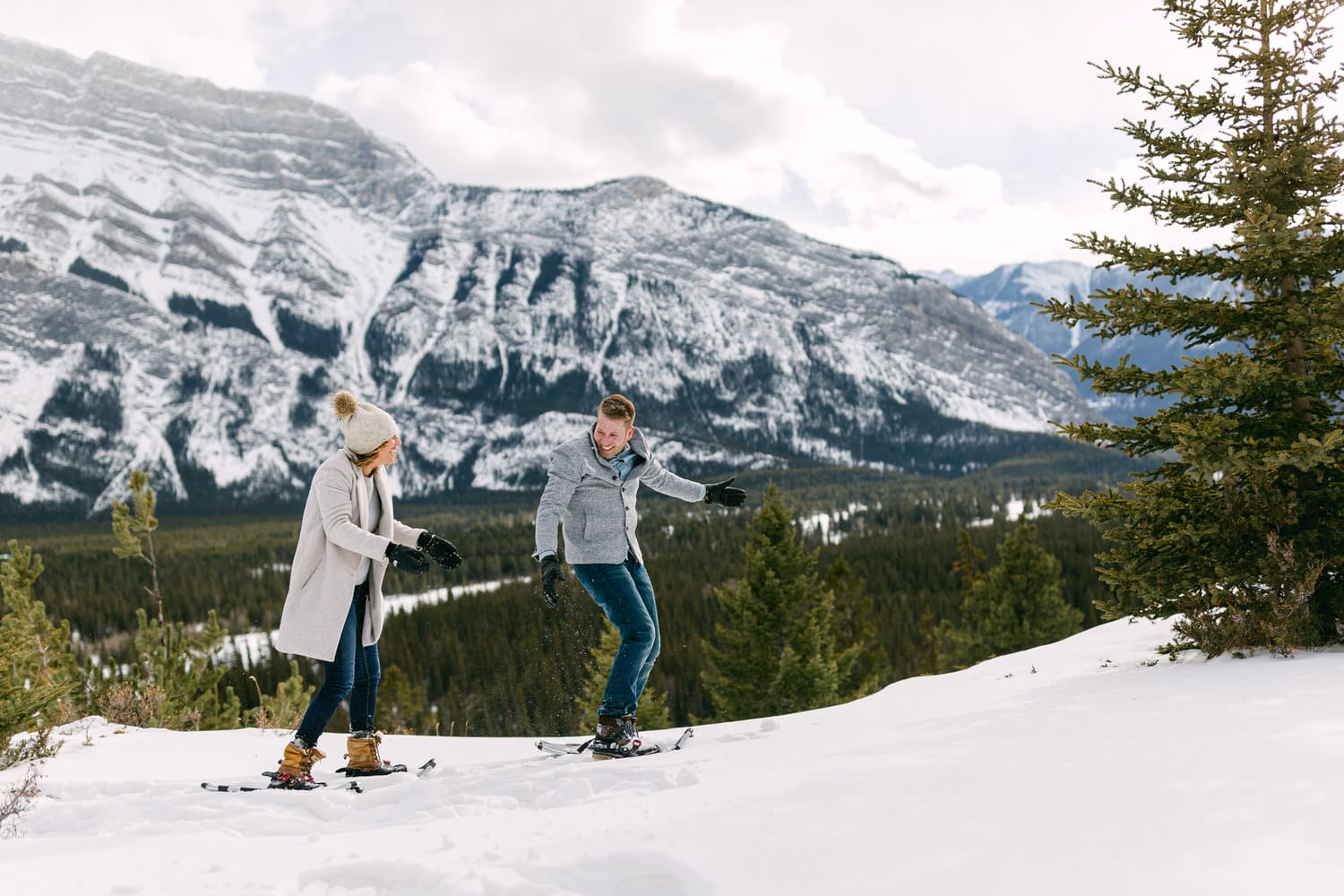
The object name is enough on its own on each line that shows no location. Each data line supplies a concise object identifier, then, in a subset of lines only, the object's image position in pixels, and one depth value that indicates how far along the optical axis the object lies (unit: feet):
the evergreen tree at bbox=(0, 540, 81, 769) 21.52
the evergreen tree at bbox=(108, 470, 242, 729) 34.60
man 19.51
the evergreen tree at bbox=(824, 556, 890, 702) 119.34
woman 17.80
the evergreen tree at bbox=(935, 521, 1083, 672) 98.99
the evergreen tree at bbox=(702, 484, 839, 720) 75.20
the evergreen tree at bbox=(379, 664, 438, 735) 149.18
